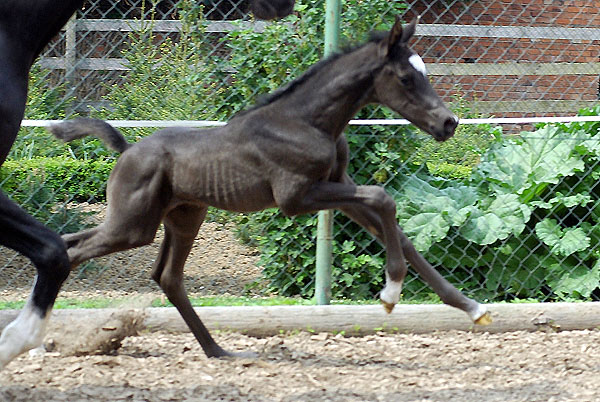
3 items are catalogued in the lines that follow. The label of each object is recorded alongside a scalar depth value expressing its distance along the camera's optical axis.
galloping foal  8.08
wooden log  10.17
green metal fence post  10.52
